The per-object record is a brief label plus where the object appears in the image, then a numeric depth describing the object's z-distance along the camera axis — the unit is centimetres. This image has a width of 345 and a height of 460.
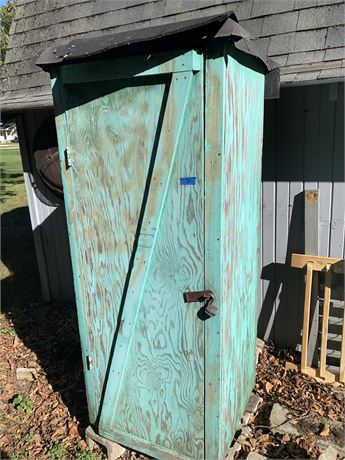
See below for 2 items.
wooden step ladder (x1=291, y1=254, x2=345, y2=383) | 364
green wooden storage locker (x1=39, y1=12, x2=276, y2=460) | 210
